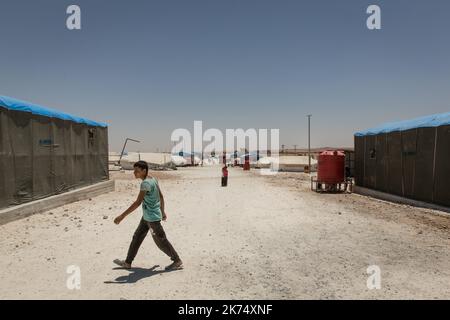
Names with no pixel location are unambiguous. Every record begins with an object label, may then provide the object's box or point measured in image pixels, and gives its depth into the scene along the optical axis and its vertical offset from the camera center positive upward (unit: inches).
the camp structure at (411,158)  470.3 -21.0
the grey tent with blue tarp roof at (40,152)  413.7 -5.2
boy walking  223.5 -47.2
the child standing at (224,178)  881.8 -78.6
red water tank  750.5 -47.1
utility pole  2042.8 +121.4
